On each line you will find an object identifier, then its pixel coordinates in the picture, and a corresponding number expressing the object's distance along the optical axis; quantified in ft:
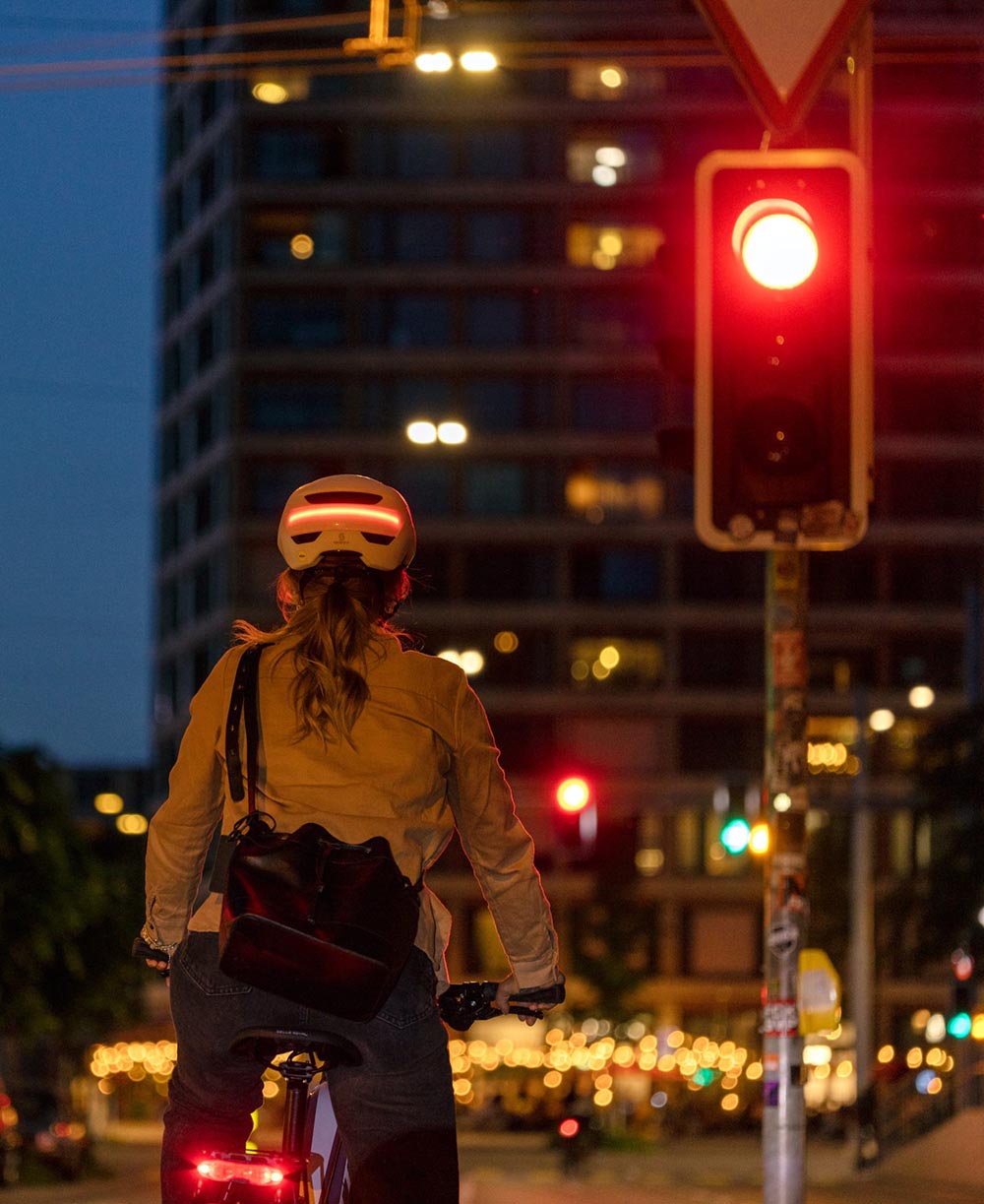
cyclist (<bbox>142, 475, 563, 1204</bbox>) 12.80
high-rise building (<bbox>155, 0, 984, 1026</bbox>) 257.75
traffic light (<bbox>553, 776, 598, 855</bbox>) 76.28
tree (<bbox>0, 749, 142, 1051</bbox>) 104.53
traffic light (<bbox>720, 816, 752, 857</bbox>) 76.02
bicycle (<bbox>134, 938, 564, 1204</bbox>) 12.64
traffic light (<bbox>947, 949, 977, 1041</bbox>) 107.65
